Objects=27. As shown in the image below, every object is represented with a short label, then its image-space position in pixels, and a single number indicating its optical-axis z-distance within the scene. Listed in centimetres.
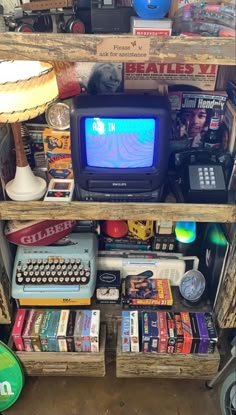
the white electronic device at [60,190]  139
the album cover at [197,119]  154
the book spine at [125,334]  159
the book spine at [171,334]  157
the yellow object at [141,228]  176
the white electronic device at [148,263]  175
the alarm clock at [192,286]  172
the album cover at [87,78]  150
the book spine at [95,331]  158
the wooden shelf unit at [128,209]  106
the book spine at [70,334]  157
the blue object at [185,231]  169
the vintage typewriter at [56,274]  163
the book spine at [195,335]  157
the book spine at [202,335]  157
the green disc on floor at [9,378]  159
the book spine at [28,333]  158
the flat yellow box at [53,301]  168
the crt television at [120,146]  125
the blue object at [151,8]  110
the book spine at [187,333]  157
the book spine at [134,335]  158
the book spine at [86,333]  157
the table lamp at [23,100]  114
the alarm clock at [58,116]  145
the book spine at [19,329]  157
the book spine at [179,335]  157
